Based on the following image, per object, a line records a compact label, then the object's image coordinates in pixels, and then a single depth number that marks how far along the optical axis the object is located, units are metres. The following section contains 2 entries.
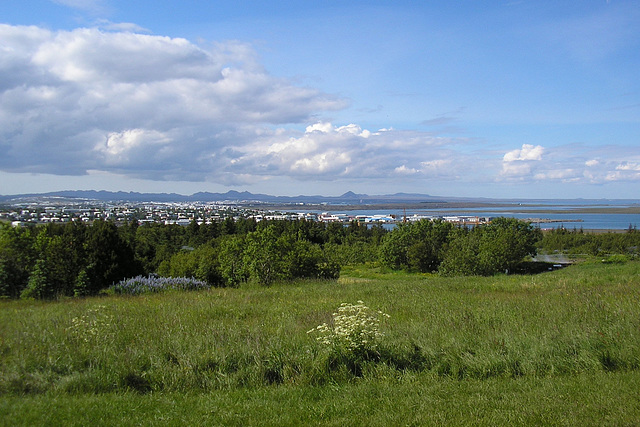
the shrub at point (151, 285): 18.05
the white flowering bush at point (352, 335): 7.02
